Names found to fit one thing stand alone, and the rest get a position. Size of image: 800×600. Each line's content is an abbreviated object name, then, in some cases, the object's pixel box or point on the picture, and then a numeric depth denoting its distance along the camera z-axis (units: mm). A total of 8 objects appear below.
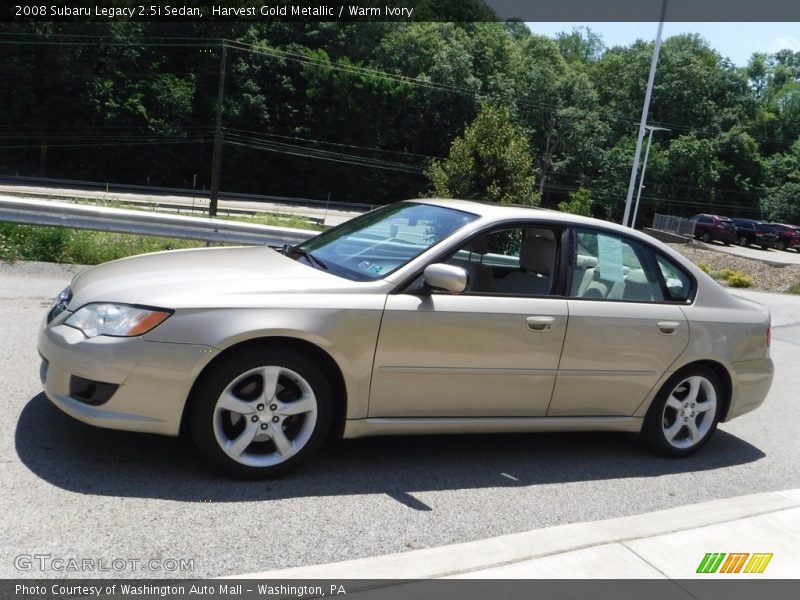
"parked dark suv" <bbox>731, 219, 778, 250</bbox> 52719
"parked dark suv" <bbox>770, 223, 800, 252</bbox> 53688
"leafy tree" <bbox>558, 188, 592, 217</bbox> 48531
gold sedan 3818
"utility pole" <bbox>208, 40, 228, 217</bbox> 42594
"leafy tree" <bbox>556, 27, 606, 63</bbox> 114312
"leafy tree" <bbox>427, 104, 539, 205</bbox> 28328
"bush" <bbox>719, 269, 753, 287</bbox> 27203
